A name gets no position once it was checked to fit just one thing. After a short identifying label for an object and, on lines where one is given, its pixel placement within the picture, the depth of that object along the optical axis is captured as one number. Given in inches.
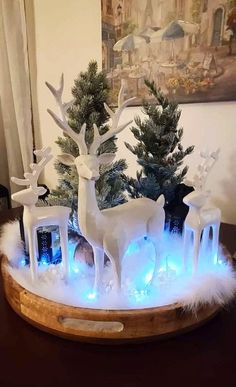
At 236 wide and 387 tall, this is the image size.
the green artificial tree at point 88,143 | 26.0
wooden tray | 19.2
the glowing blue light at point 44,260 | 26.9
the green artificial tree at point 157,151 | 28.6
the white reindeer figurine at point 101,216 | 19.8
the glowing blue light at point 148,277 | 23.1
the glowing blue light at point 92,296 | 20.7
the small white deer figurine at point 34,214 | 22.0
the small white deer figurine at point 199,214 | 22.1
